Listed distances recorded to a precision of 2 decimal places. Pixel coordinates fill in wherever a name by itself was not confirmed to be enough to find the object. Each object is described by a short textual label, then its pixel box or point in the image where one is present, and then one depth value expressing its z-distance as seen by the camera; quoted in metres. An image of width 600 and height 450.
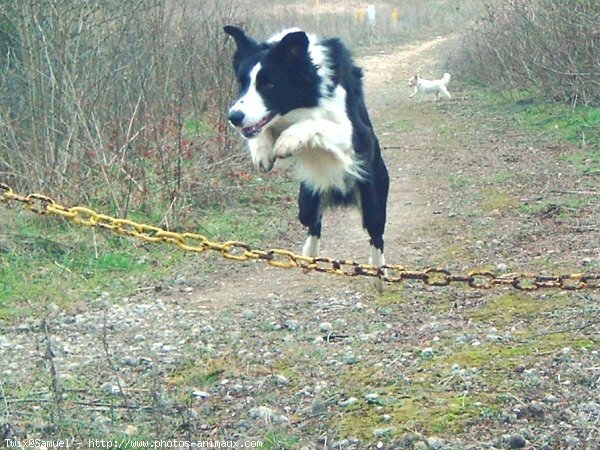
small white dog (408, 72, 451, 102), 19.23
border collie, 6.10
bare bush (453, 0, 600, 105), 12.58
